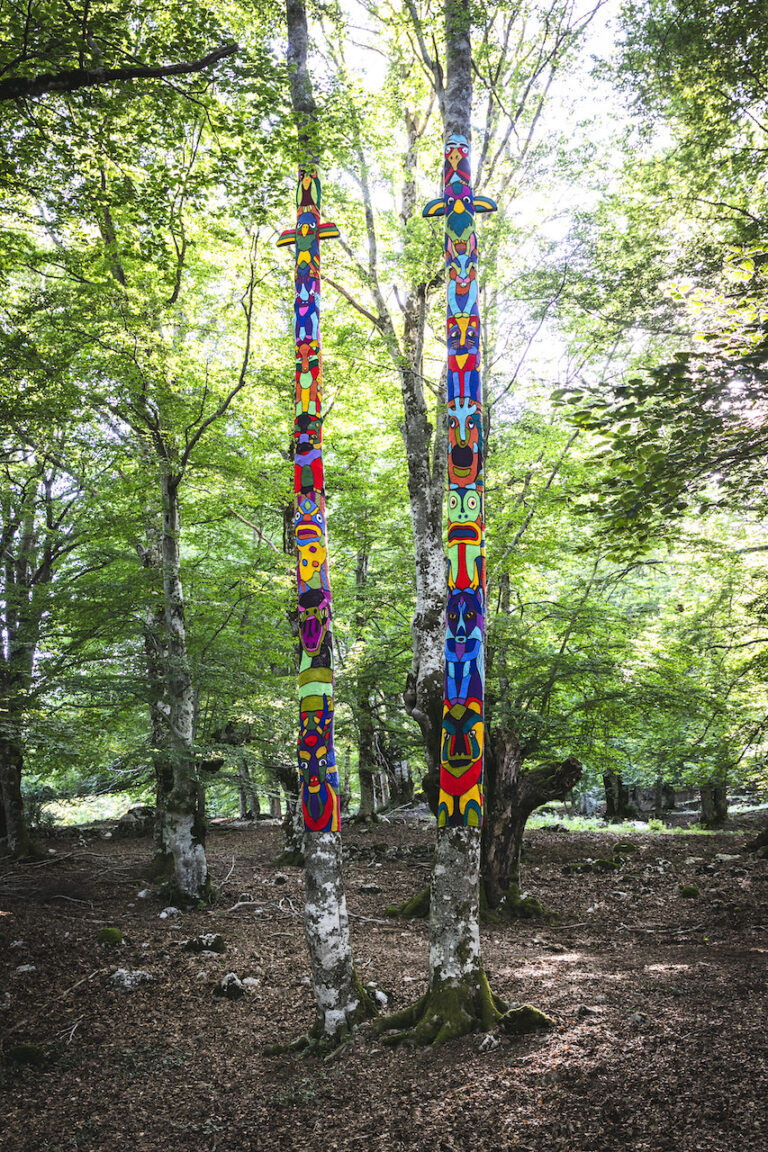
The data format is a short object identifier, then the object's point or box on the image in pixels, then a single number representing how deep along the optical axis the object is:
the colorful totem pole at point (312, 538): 4.43
